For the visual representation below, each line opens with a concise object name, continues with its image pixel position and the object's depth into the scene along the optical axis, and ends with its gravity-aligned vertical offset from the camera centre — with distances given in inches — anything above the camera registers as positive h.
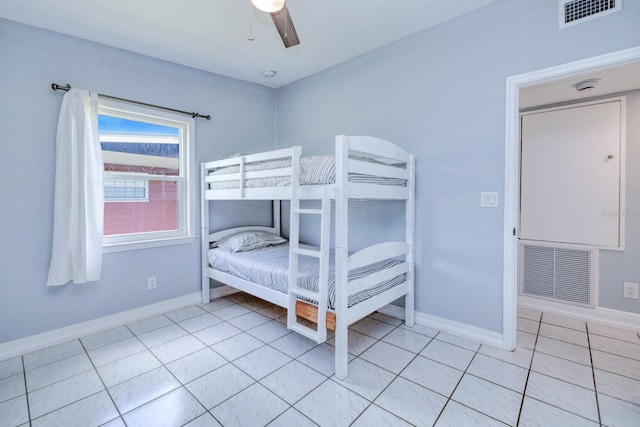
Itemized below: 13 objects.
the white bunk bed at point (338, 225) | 75.1 -4.5
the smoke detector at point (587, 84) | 96.5 +41.6
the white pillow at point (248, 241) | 121.4 -13.5
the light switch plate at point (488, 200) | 88.0 +2.8
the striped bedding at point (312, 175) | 79.5 +9.8
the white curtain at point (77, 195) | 91.4 +4.5
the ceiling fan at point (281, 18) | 56.7 +39.0
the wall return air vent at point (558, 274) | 110.2 -25.1
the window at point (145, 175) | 106.9 +12.9
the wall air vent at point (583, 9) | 70.8 +49.0
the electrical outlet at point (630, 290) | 101.8 -27.6
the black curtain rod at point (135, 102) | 91.5 +38.7
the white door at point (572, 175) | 107.3 +13.4
